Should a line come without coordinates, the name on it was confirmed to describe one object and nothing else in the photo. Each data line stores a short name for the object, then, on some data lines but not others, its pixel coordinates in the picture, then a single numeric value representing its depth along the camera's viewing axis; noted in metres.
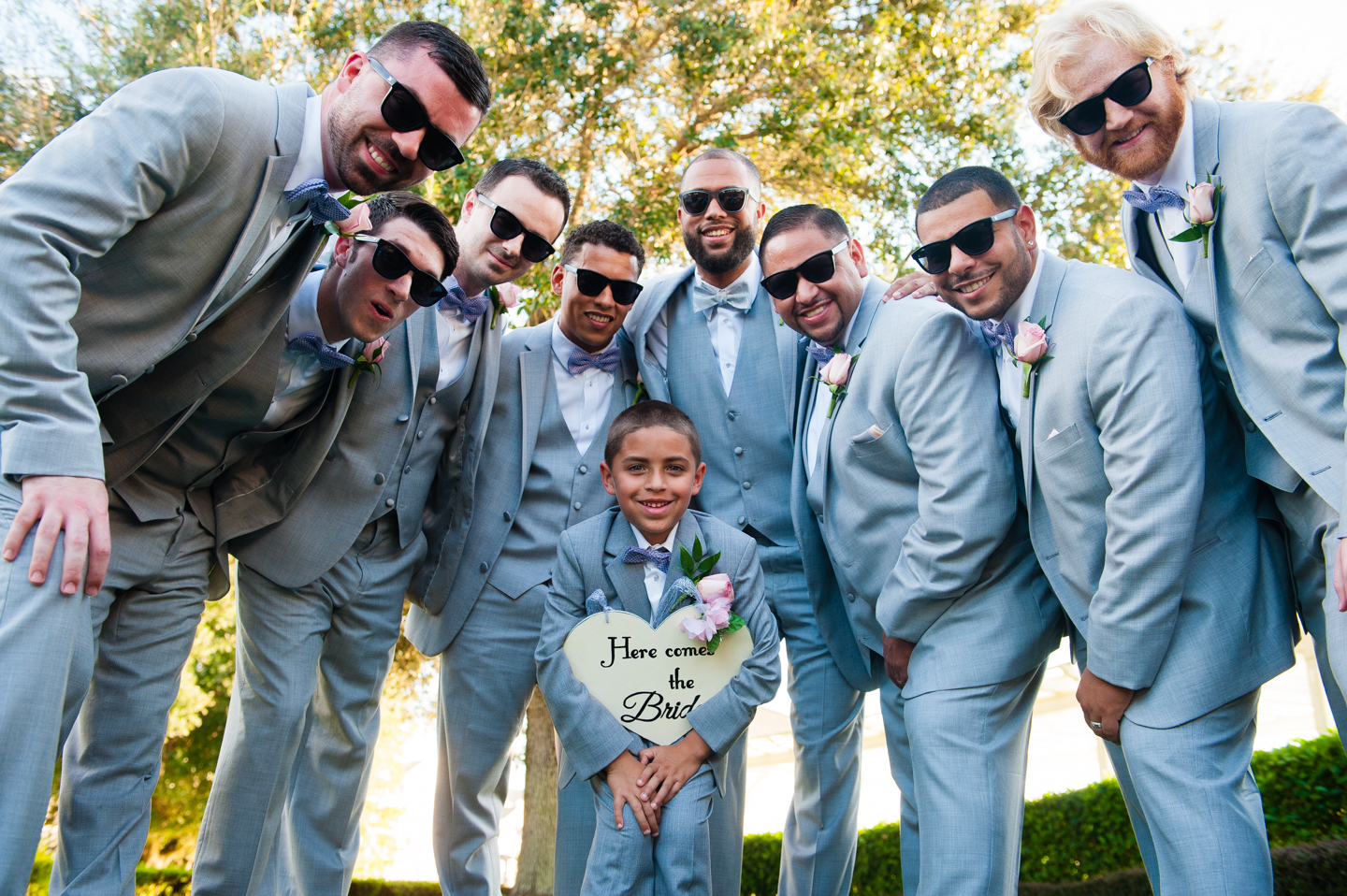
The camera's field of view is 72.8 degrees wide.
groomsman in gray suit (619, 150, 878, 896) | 3.92
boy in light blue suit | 3.14
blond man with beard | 2.53
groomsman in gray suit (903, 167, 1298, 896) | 2.64
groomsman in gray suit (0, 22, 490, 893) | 2.24
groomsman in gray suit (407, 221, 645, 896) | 4.03
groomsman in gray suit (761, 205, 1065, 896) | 3.04
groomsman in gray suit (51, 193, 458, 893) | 3.25
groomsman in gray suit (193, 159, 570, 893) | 3.74
